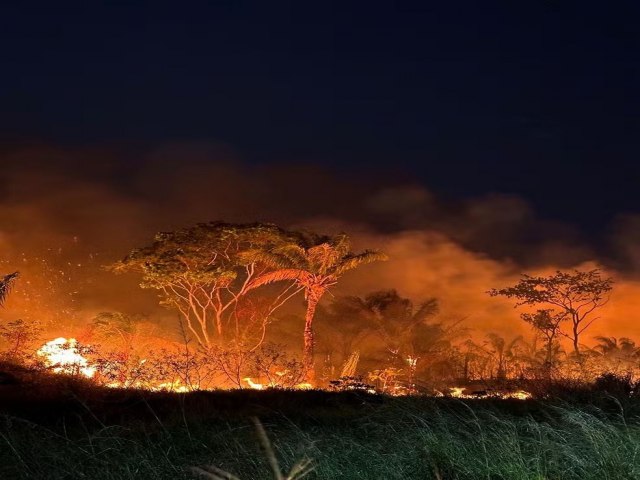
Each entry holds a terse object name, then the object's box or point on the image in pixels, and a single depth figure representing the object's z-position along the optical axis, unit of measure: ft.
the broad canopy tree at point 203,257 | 76.54
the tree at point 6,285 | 49.33
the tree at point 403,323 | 103.24
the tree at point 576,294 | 104.17
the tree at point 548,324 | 107.24
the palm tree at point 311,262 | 78.02
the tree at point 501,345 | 111.89
